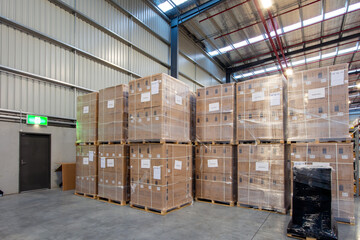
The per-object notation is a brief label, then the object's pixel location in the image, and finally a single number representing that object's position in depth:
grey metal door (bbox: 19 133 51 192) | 7.15
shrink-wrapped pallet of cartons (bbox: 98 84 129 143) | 5.95
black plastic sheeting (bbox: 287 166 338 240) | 3.55
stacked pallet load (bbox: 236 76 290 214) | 5.07
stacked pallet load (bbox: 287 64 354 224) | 4.41
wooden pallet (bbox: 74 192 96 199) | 6.37
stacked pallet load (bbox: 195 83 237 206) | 5.68
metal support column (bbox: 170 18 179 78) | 12.08
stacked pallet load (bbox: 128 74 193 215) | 4.98
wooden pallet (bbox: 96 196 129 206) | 5.68
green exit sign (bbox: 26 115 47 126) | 7.08
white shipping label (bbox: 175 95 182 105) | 5.53
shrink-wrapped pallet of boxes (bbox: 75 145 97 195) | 6.40
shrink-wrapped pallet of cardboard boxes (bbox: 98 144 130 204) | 5.75
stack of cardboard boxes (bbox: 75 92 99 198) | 6.46
